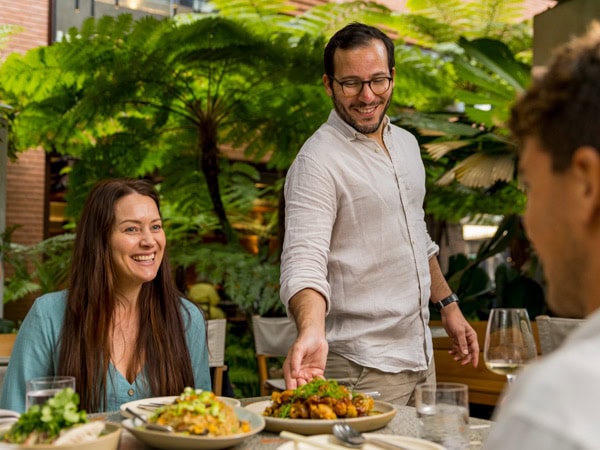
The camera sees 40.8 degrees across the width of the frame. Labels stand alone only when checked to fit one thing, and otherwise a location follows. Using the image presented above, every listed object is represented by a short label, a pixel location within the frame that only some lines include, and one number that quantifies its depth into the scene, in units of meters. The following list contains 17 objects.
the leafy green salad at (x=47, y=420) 1.30
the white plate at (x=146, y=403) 1.67
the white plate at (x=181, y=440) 1.38
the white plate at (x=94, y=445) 1.24
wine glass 1.64
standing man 2.27
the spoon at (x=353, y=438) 1.37
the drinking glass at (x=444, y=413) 1.35
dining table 1.51
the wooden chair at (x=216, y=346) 3.58
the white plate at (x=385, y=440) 1.35
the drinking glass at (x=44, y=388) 1.40
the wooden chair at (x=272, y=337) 4.80
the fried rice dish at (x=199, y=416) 1.41
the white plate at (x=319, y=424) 1.52
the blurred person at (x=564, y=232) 0.55
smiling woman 2.17
